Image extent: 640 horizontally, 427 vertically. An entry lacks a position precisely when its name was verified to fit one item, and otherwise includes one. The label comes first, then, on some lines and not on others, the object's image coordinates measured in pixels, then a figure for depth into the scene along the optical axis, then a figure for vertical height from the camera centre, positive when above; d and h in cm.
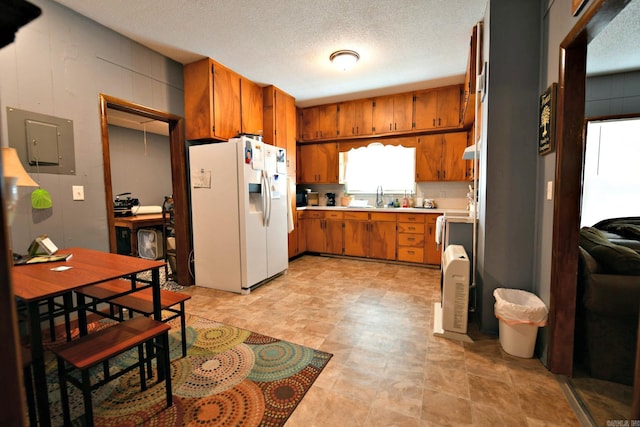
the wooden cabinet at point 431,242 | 427 -75
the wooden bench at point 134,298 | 192 -75
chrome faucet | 519 -10
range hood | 310 +43
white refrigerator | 325 -21
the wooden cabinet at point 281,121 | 432 +113
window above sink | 500 +43
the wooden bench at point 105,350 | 132 -75
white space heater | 228 -82
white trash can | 196 -90
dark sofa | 172 -73
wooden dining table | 135 -45
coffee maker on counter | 545 -12
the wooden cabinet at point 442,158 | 434 +53
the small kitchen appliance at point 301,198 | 520 -9
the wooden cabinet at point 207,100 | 340 +114
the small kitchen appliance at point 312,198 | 548 -10
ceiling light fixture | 321 +153
